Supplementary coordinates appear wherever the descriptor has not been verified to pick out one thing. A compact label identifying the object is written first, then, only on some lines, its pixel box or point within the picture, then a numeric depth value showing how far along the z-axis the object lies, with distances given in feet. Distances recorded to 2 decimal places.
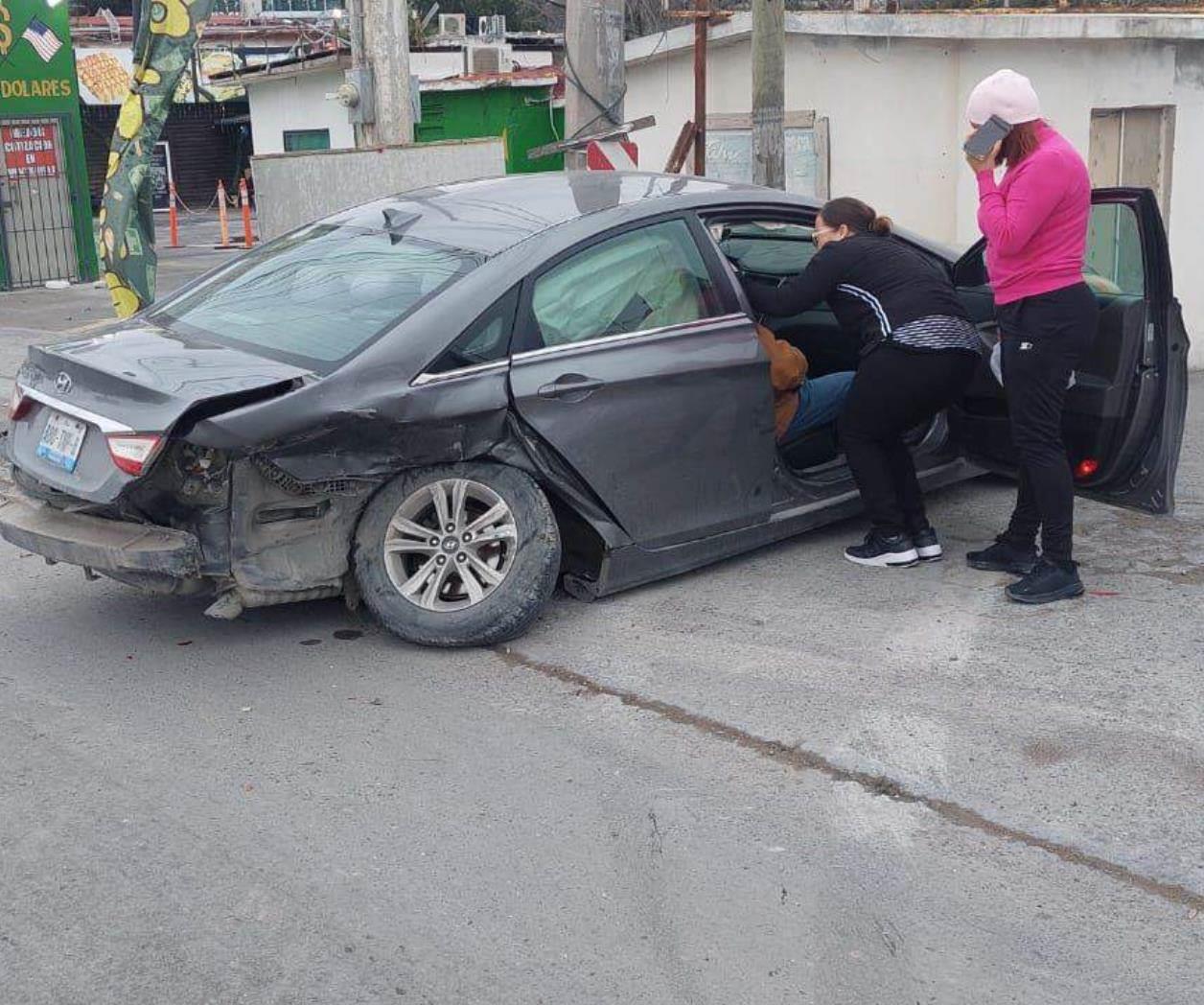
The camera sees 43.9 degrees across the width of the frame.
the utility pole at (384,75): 38.01
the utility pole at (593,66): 27.30
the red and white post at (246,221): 79.71
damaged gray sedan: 15.69
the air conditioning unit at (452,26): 83.61
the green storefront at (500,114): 61.87
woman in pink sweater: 17.03
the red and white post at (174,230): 83.57
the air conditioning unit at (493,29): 76.95
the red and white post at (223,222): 81.73
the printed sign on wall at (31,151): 56.90
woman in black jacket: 18.58
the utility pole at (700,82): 32.81
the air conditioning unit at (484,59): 68.85
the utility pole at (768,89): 31.33
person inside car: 18.86
